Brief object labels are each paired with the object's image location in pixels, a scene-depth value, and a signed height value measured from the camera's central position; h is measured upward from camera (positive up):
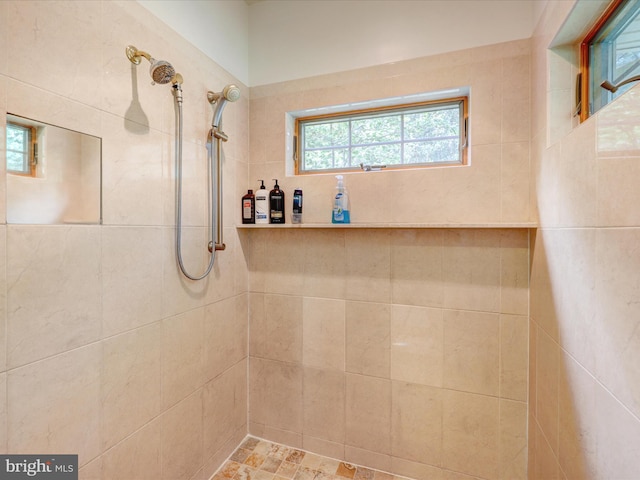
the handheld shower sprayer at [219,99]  1.36 +0.65
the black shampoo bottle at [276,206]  1.71 +0.18
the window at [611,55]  0.81 +0.56
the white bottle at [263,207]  1.73 +0.17
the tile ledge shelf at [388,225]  1.30 +0.06
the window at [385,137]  1.58 +0.56
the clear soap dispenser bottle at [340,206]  1.60 +0.17
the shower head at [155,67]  1.09 +0.62
